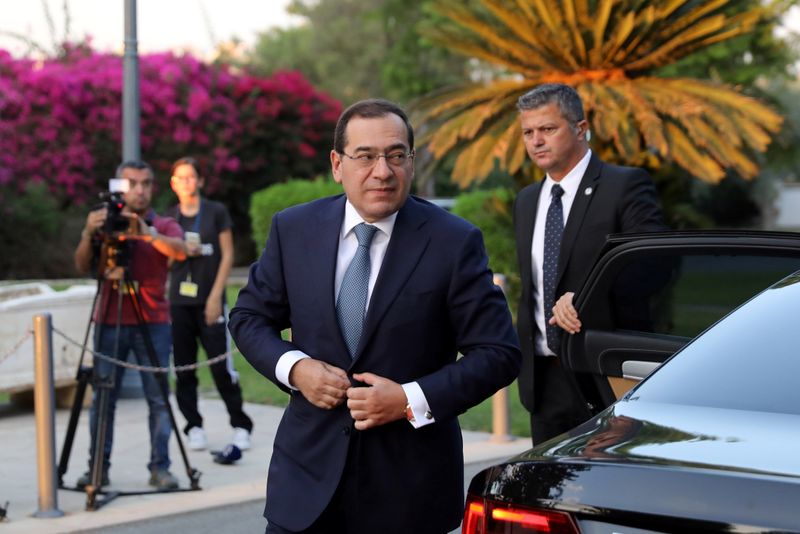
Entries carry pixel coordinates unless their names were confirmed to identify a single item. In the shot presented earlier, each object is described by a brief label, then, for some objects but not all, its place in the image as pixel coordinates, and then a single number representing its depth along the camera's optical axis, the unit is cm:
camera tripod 723
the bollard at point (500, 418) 924
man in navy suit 349
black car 247
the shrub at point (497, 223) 1598
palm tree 1384
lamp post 1100
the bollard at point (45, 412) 689
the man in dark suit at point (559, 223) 519
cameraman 752
